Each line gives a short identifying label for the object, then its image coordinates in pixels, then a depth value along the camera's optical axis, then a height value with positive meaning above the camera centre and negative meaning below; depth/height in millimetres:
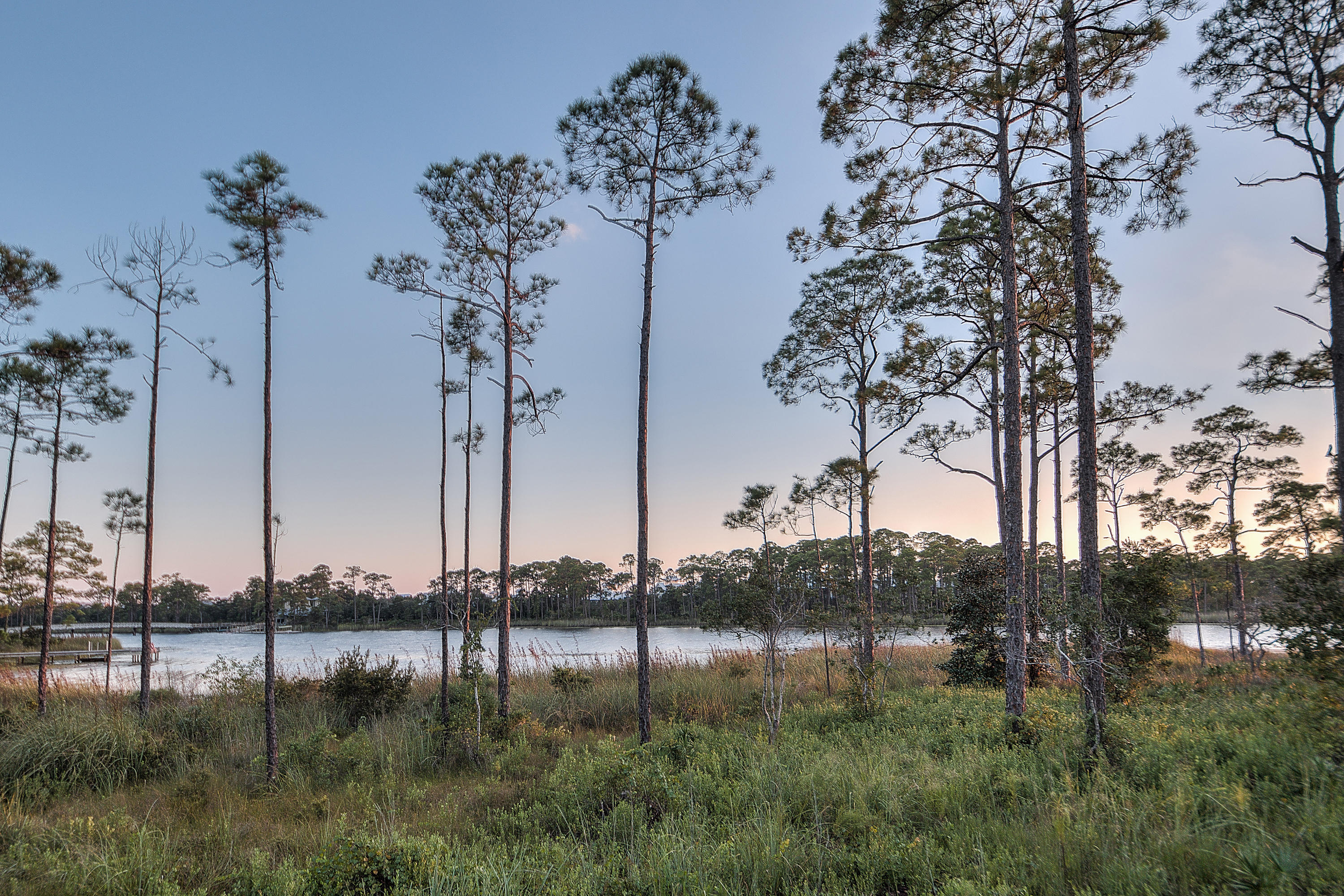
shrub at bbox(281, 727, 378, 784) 9102 -3963
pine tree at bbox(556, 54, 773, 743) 10578 +6846
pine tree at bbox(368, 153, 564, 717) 13008 +6277
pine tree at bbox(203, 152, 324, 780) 9297 +4862
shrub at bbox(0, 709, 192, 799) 8781 -3844
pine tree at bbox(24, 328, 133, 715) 13208 +3122
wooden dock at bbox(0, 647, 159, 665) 24984 -7207
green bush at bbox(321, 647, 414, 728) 13211 -4068
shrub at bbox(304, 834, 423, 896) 4566 -2869
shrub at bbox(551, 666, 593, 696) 14258 -4274
